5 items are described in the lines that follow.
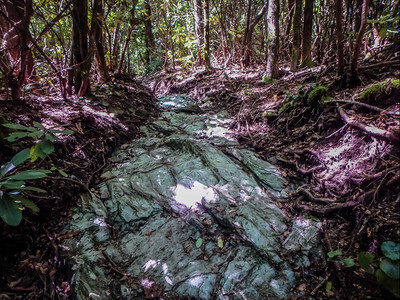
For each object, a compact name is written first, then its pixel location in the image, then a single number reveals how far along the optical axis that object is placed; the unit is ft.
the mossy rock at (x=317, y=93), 12.05
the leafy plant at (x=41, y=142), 6.69
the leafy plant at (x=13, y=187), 5.15
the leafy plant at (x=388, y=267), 4.72
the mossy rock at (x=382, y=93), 9.02
